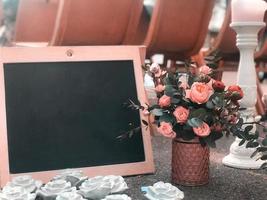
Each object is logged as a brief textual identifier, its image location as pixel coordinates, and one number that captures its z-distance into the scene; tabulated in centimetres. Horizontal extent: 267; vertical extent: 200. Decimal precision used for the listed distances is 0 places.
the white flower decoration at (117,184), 132
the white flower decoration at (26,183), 132
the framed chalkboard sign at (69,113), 147
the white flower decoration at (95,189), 127
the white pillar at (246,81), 166
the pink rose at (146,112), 150
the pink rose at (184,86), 146
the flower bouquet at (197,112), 141
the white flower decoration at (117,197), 122
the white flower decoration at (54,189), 128
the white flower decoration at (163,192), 128
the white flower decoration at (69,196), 122
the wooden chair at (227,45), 333
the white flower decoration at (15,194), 124
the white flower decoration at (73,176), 136
